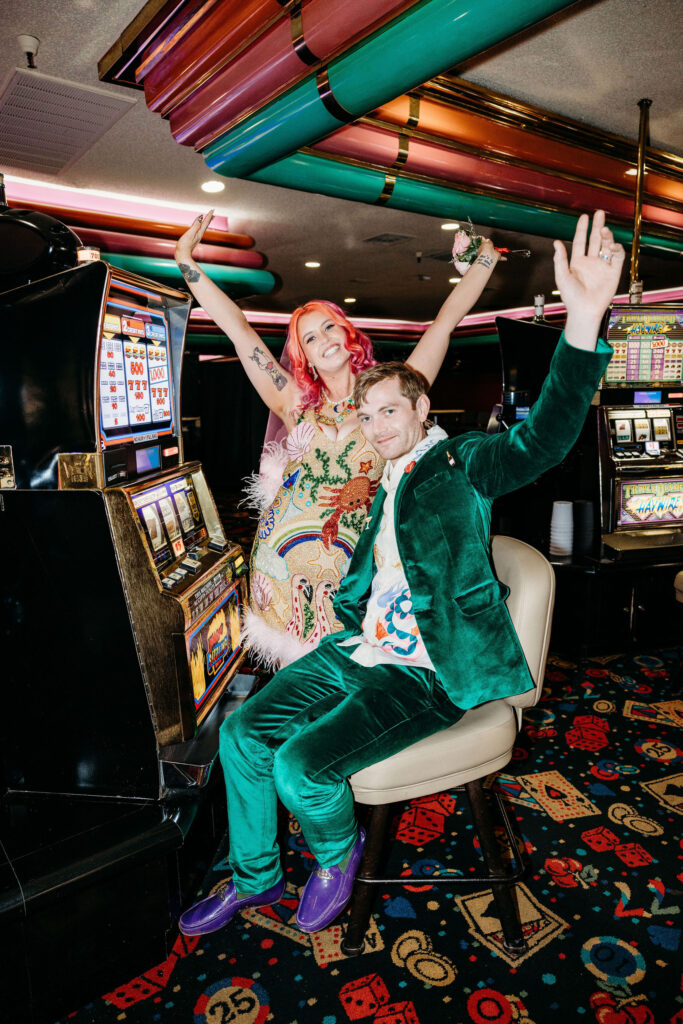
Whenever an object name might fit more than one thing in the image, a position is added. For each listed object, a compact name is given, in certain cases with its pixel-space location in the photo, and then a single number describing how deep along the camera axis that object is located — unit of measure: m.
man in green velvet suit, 1.46
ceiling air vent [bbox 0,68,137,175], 3.06
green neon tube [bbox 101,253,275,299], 4.68
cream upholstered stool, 1.48
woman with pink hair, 1.97
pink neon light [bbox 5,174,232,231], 4.81
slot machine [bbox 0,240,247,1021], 1.52
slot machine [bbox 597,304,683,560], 3.46
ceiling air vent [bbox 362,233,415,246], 6.05
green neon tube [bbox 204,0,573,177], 1.57
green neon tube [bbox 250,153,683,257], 2.79
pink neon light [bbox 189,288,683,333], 10.02
